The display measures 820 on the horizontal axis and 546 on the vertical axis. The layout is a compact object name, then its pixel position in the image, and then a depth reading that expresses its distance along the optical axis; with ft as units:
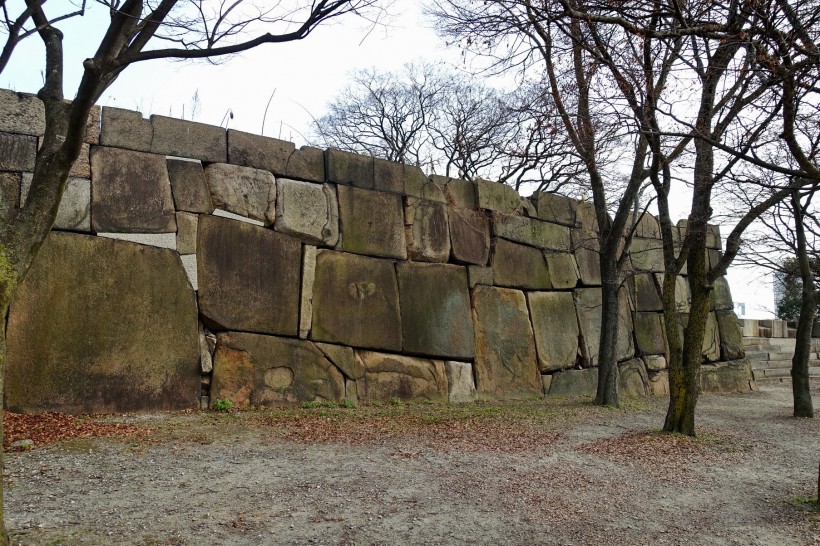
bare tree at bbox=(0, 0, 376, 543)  12.48
